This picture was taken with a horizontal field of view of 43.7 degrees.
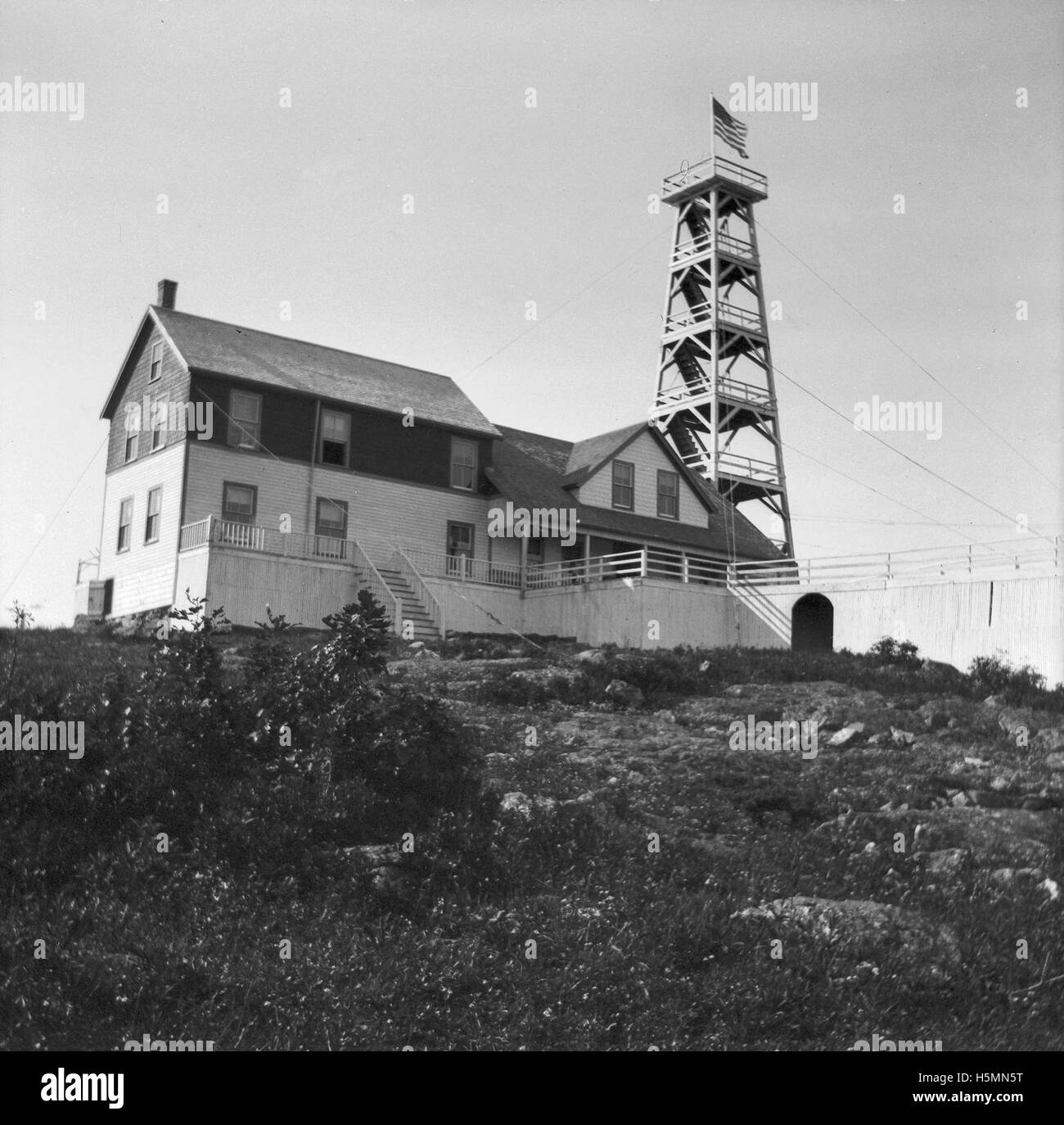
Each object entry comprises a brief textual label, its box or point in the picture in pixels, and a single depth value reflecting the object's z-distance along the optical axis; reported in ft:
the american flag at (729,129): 190.49
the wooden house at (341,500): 110.93
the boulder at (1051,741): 69.00
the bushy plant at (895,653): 103.65
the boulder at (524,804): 51.98
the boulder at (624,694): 79.15
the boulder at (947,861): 48.34
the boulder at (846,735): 69.92
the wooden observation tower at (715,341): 181.98
